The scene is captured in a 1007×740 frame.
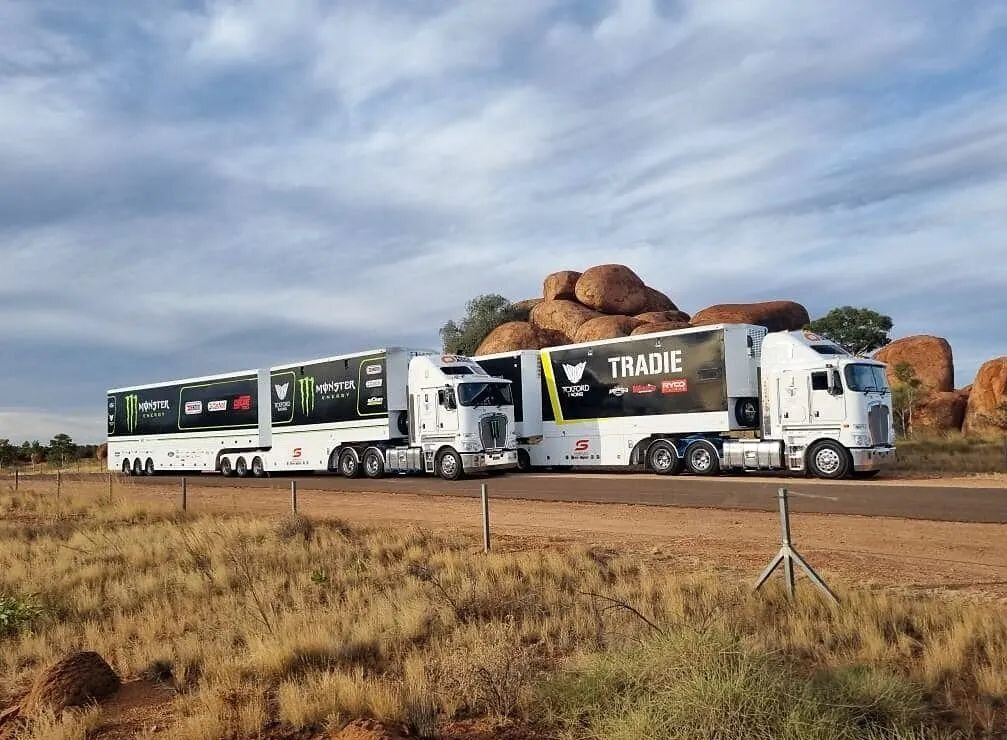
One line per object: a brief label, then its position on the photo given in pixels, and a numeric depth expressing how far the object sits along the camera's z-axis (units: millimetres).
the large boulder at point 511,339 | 58781
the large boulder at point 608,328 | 56562
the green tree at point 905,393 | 44938
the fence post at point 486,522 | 12356
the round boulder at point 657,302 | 62750
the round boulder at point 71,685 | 5738
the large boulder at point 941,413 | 47219
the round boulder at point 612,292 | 62000
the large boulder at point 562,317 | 60456
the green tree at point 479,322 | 67000
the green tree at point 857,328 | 54031
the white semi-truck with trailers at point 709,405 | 21875
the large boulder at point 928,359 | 49750
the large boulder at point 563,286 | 65125
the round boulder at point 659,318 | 56969
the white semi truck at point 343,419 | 26594
